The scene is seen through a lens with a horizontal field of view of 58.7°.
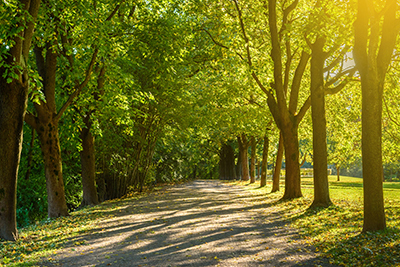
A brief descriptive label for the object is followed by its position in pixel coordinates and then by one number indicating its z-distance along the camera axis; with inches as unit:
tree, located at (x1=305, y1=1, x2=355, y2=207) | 498.3
